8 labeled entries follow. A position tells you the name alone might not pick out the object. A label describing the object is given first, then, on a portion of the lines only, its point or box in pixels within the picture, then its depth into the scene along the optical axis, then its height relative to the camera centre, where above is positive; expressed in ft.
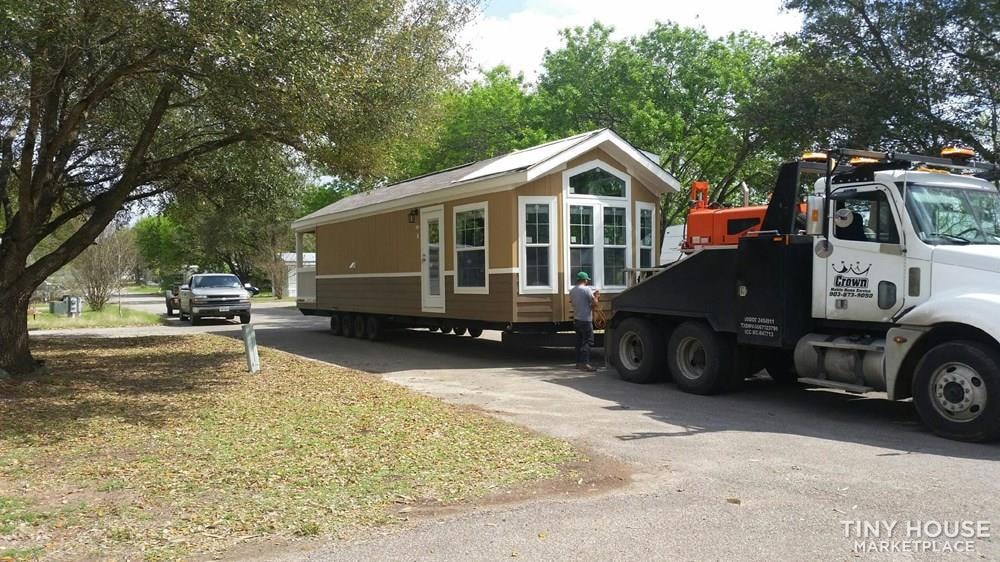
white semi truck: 23.61 -0.28
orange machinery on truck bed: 44.45 +3.75
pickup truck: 83.35 -1.63
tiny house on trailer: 43.45 +3.14
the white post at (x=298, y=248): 76.07 +3.61
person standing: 39.91 -1.67
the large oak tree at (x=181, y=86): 28.35 +8.79
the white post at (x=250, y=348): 38.94 -3.35
